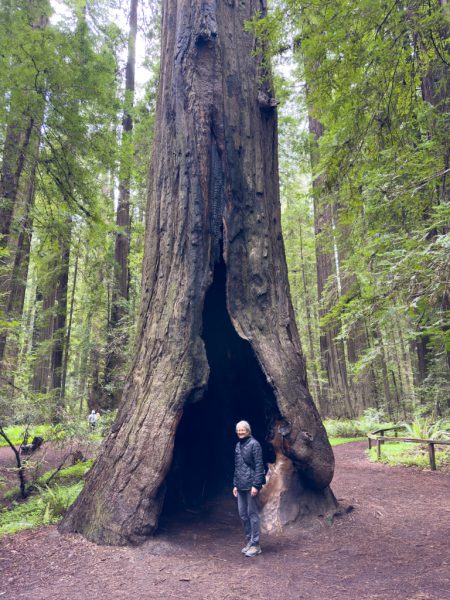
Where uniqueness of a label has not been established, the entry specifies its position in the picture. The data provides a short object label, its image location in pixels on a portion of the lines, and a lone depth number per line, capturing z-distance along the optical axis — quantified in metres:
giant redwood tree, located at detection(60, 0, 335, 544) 4.77
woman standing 4.50
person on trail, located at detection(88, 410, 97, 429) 11.03
